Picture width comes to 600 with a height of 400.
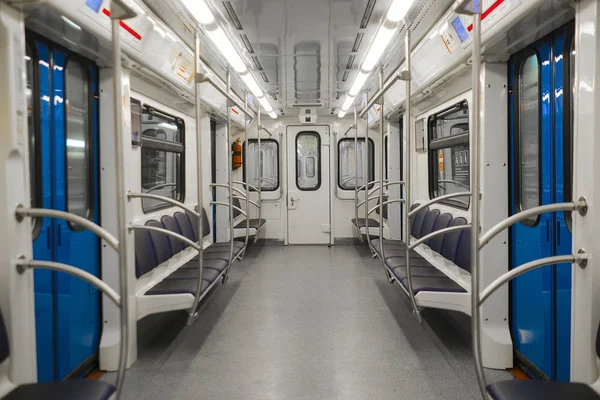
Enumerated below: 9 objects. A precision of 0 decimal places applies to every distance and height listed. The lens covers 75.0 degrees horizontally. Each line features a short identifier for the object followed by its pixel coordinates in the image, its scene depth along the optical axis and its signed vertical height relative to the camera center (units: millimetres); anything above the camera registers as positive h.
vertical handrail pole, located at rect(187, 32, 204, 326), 2611 +188
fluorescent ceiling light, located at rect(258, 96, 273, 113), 5527 +1296
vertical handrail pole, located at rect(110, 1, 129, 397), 1483 -3
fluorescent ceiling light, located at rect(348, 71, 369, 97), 4254 +1251
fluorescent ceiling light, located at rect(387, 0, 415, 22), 2377 +1125
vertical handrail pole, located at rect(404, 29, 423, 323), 2514 +68
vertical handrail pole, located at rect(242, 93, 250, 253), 4335 -98
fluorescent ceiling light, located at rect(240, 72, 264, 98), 4224 +1247
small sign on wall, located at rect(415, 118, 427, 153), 4789 +644
